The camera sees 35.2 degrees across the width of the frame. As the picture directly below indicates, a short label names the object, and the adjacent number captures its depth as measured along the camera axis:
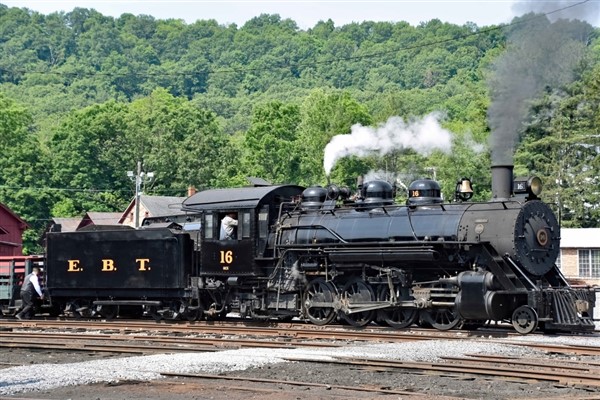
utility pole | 48.86
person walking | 26.17
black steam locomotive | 19.25
